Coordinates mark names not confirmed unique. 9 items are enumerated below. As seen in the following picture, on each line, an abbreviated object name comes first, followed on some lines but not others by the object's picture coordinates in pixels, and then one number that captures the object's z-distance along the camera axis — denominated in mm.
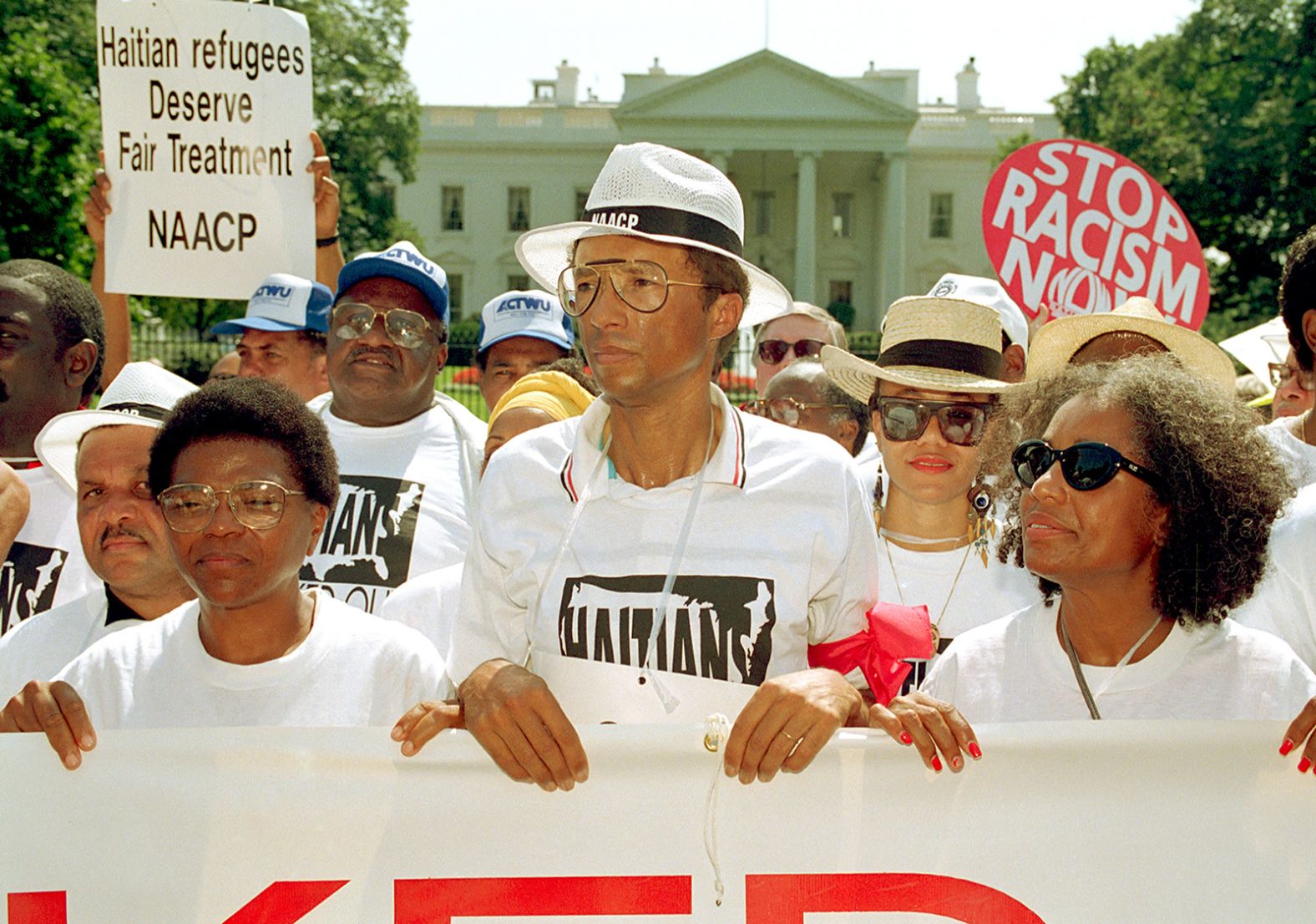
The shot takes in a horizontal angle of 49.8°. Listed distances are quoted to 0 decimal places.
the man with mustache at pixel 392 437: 4156
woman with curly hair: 2598
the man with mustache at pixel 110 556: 3111
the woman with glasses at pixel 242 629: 2719
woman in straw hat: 3482
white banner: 2557
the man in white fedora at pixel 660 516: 2703
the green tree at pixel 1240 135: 31281
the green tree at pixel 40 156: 16266
